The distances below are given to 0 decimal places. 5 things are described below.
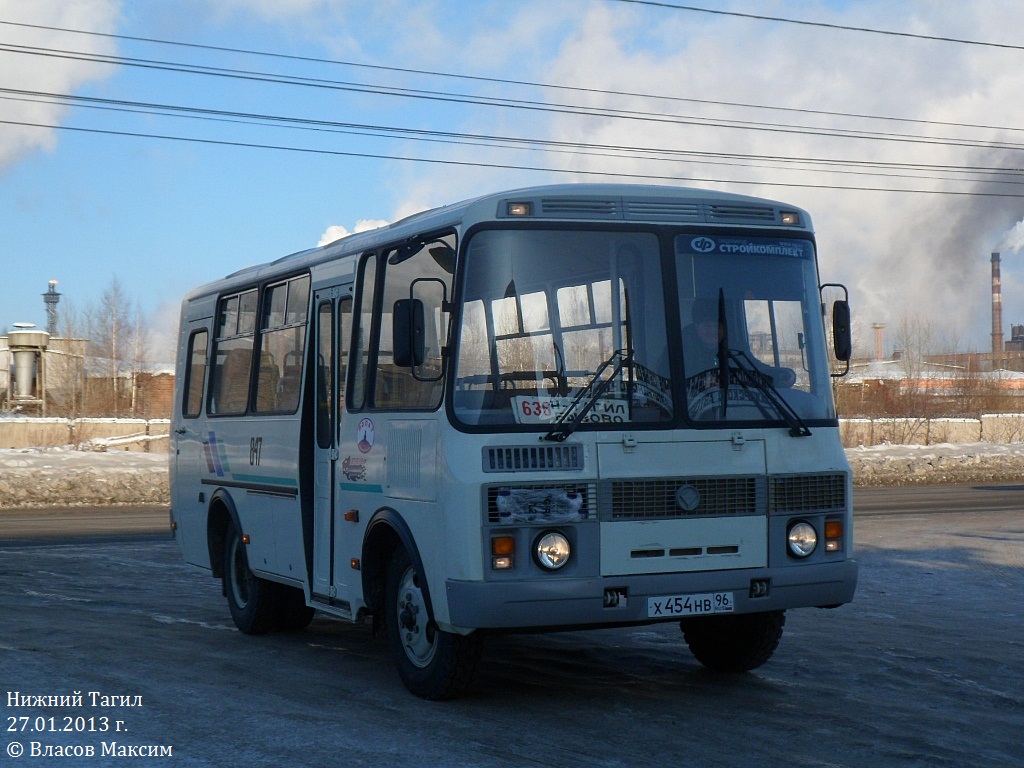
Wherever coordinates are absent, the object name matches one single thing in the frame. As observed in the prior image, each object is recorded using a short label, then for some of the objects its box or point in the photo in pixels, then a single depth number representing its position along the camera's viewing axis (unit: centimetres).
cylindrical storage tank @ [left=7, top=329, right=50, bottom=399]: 6506
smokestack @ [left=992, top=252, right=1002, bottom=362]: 10732
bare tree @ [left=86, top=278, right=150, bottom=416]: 7231
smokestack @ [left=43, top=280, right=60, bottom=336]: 9564
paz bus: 730
